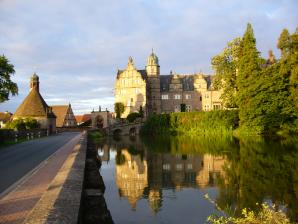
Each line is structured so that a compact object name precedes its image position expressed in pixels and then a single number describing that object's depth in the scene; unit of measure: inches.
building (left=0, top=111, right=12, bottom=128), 4037.9
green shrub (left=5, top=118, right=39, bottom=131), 2165.4
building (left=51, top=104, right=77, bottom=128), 3759.8
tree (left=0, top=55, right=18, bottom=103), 1130.7
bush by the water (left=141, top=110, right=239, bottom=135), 2427.4
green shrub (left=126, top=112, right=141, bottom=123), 3043.8
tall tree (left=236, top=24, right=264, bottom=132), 1967.3
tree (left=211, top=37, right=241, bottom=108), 2169.0
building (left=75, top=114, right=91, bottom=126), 4460.1
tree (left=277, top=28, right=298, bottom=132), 1754.7
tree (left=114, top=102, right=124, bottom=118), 3169.3
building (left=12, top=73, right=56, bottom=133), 2386.8
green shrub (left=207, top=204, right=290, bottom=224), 270.0
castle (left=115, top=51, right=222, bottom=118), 3410.4
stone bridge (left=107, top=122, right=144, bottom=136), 2903.5
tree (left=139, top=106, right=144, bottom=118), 3132.1
